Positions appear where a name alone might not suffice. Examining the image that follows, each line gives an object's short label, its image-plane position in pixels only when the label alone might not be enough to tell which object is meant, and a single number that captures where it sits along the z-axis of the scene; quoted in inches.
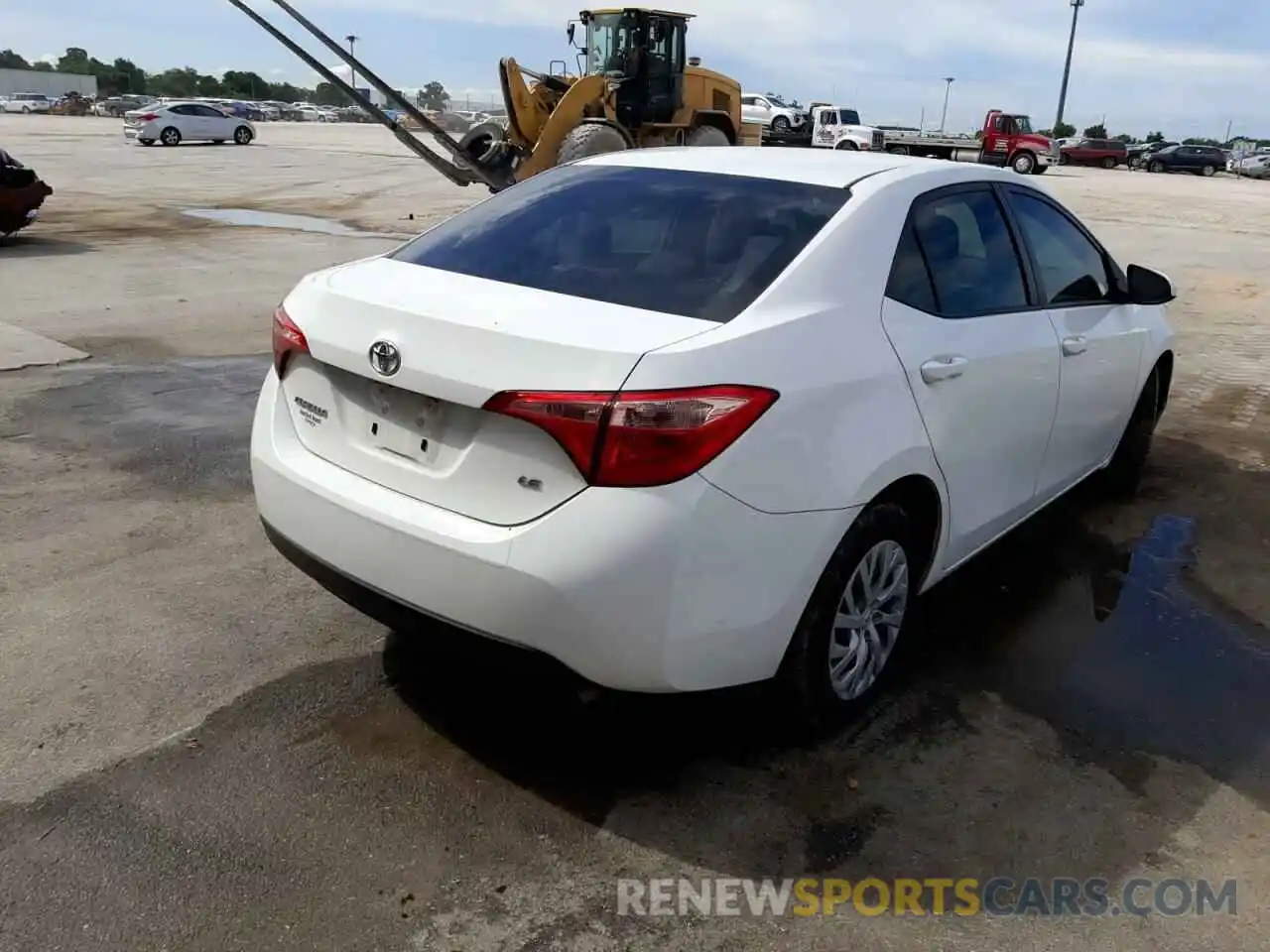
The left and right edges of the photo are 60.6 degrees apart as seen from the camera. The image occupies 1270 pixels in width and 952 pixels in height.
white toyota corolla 99.9
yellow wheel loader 636.1
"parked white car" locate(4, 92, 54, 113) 2918.3
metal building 3927.2
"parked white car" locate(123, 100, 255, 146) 1565.0
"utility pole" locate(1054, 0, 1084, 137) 2795.3
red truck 1553.9
